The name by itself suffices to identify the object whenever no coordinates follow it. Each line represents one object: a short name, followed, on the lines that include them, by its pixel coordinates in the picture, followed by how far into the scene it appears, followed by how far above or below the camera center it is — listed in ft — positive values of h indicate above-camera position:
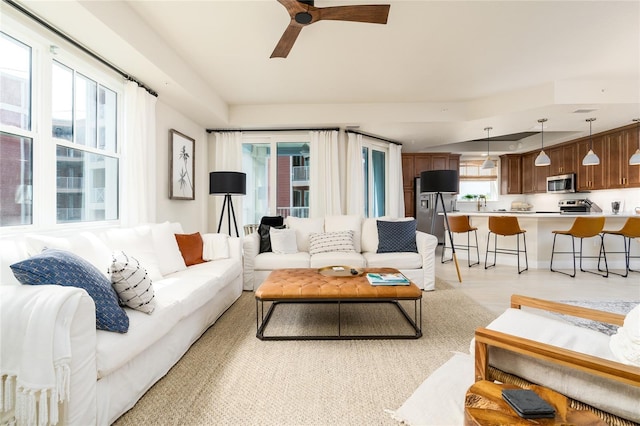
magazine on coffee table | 7.83 -1.78
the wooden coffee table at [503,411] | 2.80 -1.94
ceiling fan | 7.11 +4.92
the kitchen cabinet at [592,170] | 18.60 +2.83
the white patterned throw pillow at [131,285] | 5.56 -1.34
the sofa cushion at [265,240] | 13.07 -1.15
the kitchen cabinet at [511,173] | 25.28 +3.43
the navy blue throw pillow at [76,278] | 4.33 -0.96
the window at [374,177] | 19.65 +2.45
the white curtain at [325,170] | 17.43 +2.54
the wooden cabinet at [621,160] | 16.80 +3.12
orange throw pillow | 10.14 -1.17
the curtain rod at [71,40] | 6.85 +4.70
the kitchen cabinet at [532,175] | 23.11 +3.02
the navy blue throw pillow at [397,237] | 12.80 -1.01
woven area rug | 4.82 -3.20
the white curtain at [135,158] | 10.46 +1.99
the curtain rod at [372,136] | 18.03 +4.99
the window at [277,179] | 18.03 +2.08
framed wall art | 13.19 +2.24
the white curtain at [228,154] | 17.39 +3.47
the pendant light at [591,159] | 16.33 +2.94
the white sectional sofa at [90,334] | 3.82 -1.90
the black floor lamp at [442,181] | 13.87 +1.50
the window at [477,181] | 27.45 +2.99
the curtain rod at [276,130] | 17.52 +4.94
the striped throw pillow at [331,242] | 12.72 -1.22
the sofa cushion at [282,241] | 12.66 -1.16
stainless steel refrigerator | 23.81 -0.05
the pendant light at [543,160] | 17.57 +3.13
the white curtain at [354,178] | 17.87 +2.11
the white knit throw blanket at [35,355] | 3.76 -1.79
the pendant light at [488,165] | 19.35 +3.15
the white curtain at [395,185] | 20.48 +1.98
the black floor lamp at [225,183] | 13.20 +1.36
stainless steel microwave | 20.53 +2.13
